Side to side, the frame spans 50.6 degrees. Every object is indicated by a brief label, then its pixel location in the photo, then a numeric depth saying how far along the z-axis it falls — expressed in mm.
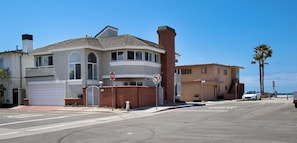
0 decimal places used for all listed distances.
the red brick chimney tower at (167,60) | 35500
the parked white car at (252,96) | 46494
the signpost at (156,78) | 26812
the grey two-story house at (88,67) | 32156
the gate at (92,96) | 30164
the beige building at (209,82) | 48312
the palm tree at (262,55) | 58119
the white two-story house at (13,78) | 37969
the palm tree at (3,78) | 36859
